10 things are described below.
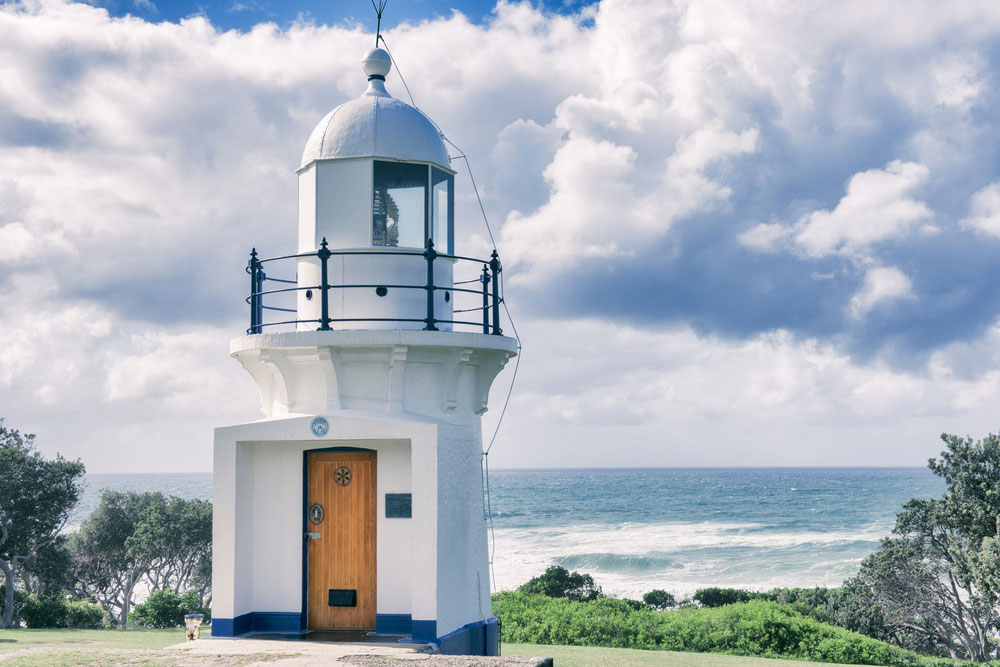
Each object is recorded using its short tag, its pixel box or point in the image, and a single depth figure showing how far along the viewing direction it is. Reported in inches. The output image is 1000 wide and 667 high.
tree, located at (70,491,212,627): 1262.3
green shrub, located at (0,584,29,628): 935.3
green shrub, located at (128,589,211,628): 860.6
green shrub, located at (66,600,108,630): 872.3
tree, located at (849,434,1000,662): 784.2
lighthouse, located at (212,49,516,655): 408.8
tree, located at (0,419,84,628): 1023.6
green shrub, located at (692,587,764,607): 1288.1
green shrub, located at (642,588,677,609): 1257.2
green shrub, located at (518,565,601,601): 1198.9
